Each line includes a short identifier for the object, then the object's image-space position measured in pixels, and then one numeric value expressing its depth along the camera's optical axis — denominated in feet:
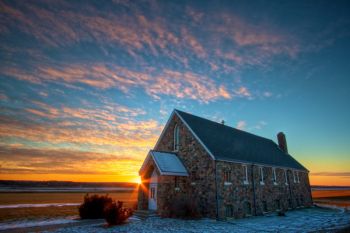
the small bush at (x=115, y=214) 49.34
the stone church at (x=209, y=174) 62.45
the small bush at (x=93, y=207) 60.07
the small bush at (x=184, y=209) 58.59
